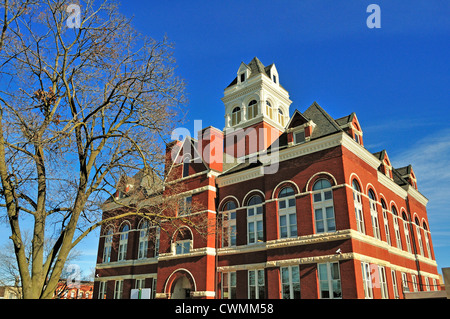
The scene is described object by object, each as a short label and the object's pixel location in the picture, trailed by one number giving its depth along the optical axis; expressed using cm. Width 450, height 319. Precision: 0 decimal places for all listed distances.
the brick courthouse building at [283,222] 2156
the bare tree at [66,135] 1077
